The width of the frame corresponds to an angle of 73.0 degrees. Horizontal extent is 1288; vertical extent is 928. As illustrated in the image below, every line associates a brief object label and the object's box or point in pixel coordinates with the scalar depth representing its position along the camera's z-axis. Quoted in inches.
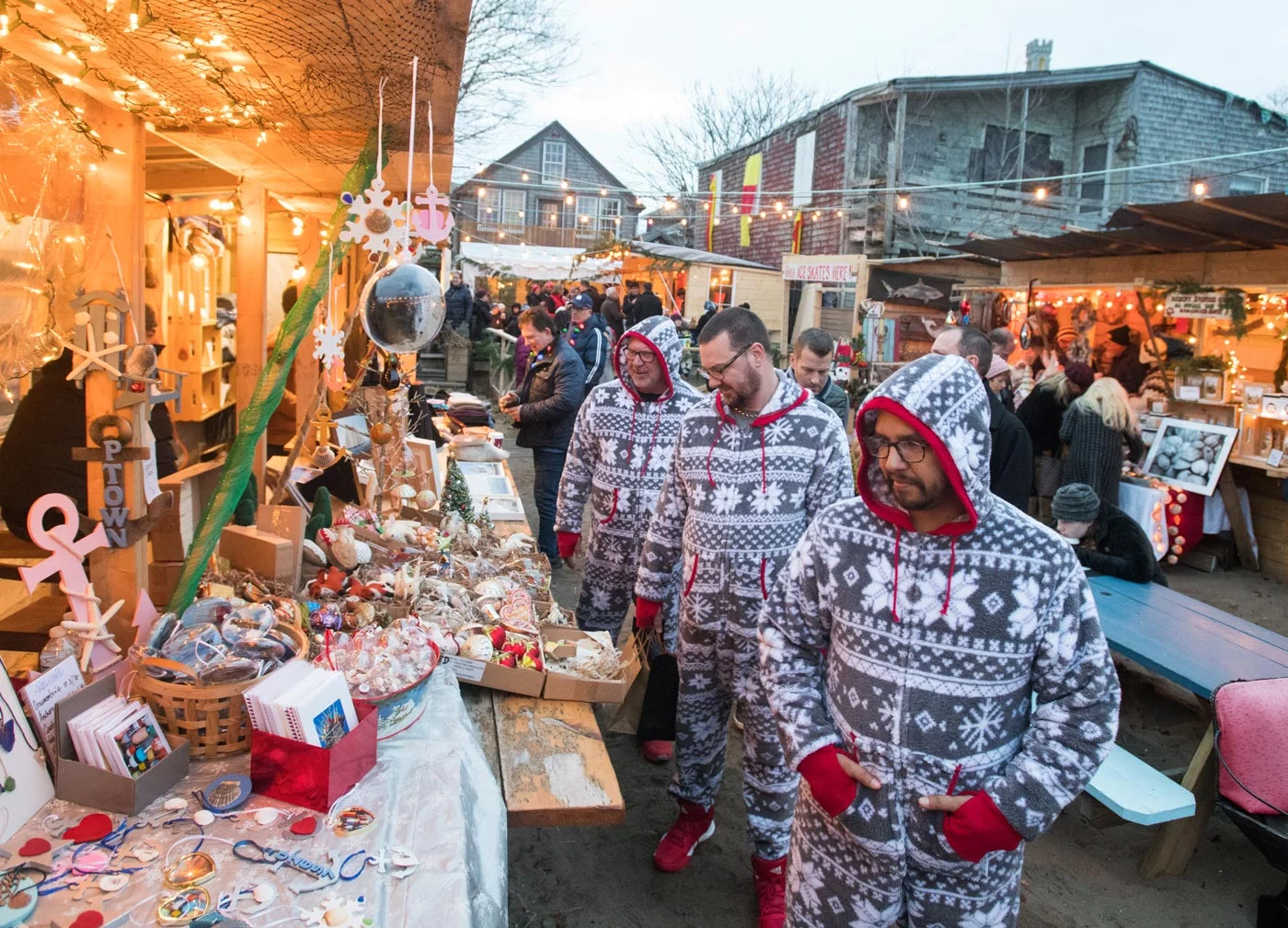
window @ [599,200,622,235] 1754.4
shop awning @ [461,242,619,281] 780.0
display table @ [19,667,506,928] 66.1
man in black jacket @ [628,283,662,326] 591.5
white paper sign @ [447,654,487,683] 111.8
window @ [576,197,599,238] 1704.0
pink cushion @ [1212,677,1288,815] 125.0
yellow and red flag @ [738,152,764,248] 977.5
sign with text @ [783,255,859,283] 635.5
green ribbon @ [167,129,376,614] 100.0
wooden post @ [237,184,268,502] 206.5
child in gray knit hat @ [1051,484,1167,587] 197.2
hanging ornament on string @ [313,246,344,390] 139.1
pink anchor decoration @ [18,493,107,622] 81.7
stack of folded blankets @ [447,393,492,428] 335.9
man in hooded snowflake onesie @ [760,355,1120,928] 71.9
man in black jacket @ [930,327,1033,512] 200.1
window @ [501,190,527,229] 1807.3
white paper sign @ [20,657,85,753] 75.7
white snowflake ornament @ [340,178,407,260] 110.6
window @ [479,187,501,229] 1731.1
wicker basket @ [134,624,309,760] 79.8
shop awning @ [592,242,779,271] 786.2
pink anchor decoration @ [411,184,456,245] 116.9
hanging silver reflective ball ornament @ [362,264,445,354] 123.0
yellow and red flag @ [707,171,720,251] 1102.9
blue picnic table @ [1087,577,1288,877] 144.9
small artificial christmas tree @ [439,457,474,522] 192.1
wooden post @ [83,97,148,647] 99.3
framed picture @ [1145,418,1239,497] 320.5
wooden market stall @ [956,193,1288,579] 306.7
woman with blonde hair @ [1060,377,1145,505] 263.0
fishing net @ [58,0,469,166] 82.7
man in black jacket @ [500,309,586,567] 252.2
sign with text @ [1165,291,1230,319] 320.5
